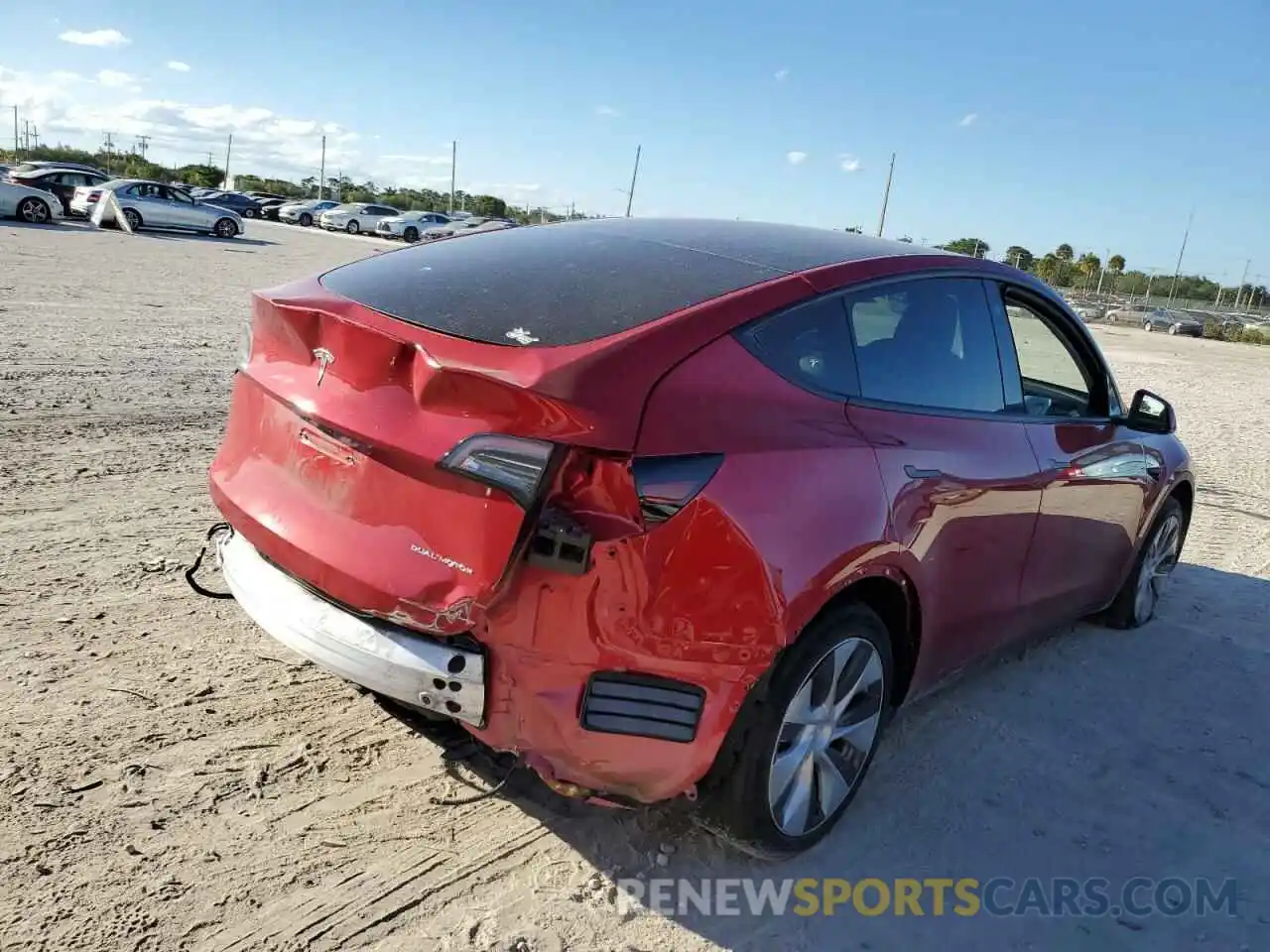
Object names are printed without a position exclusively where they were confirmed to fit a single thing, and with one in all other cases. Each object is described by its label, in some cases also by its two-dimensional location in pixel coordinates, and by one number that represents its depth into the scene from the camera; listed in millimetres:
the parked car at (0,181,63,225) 25219
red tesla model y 2301
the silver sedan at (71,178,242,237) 28062
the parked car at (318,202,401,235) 48094
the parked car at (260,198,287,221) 52219
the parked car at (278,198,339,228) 50000
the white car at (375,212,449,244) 47250
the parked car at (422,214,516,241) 46094
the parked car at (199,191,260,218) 46688
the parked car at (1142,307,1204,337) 44991
